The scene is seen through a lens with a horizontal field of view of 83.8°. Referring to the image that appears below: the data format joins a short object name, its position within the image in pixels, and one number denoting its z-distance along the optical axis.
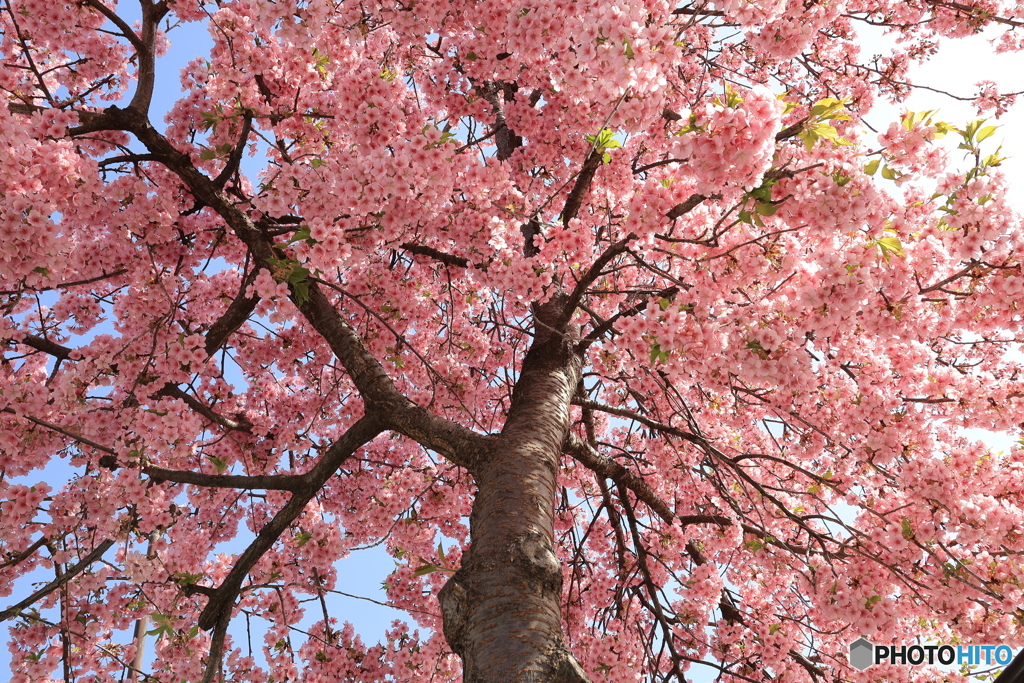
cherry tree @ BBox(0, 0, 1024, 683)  2.51
